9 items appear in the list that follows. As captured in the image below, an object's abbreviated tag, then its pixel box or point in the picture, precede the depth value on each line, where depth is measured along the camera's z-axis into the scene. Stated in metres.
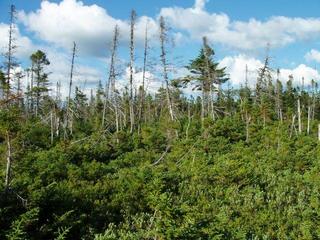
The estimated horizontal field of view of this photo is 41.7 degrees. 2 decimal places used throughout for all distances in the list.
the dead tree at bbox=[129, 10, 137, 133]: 40.34
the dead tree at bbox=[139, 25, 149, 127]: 39.98
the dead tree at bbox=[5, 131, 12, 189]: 12.62
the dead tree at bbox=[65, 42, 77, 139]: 40.13
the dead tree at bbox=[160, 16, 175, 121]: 37.92
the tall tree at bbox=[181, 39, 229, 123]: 48.31
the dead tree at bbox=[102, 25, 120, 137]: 40.06
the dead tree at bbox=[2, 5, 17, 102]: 37.09
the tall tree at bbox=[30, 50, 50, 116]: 56.09
